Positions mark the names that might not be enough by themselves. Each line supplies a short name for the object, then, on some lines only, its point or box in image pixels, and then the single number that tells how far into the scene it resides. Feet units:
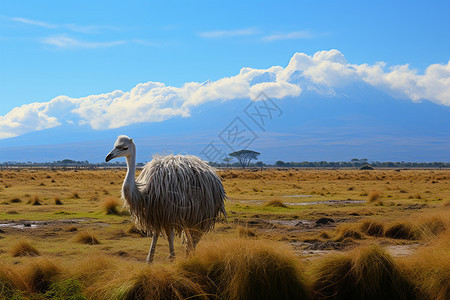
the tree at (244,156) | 592.60
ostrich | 29.60
